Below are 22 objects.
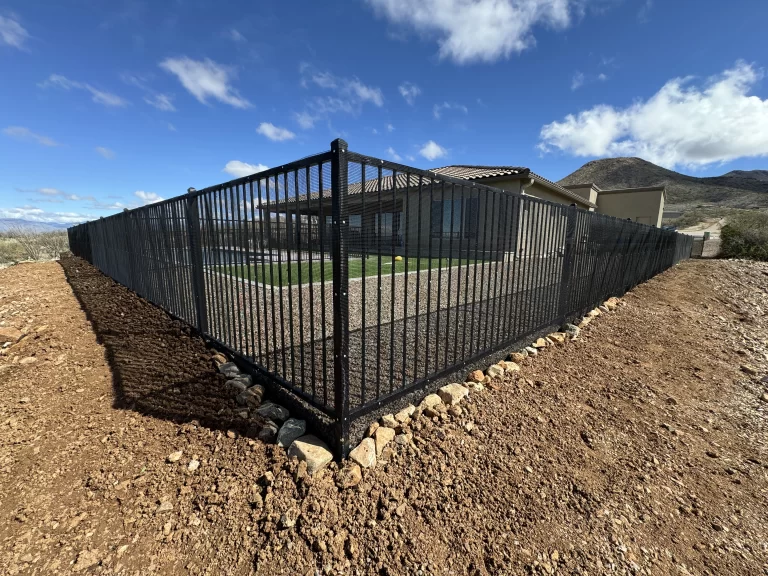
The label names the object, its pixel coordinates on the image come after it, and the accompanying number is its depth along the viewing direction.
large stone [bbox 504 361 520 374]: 3.42
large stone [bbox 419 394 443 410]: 2.58
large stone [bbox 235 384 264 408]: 2.59
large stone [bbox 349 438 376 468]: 2.04
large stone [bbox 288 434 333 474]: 1.98
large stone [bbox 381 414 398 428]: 2.35
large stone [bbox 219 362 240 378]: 3.05
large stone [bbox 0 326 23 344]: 4.06
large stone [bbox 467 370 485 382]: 3.12
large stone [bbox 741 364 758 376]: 3.87
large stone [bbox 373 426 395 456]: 2.15
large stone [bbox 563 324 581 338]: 4.61
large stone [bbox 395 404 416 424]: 2.43
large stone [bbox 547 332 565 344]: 4.36
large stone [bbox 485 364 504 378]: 3.25
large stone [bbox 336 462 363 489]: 1.90
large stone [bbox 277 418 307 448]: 2.20
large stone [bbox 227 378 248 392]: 2.78
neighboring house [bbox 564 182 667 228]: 27.61
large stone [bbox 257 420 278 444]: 2.24
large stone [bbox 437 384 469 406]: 2.71
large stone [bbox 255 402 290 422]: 2.43
